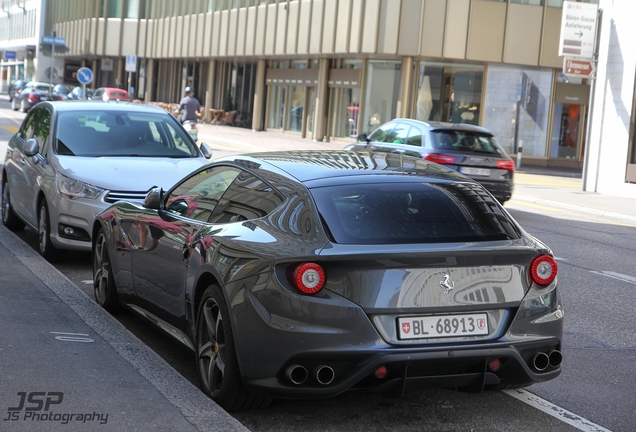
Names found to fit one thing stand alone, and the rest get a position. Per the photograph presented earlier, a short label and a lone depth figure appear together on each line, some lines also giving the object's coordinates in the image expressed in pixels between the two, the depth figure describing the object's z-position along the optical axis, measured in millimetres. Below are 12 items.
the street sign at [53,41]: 42200
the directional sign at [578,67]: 24750
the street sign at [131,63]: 46831
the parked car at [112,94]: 49250
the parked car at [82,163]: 9234
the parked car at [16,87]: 55019
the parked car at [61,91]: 53625
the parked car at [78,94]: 50375
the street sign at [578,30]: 24812
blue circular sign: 39875
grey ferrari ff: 4633
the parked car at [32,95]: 49438
